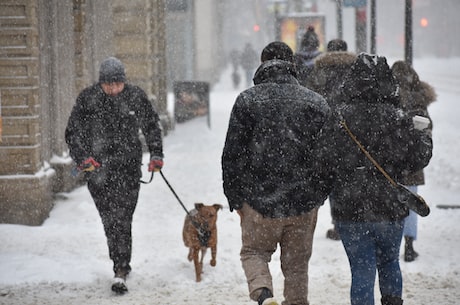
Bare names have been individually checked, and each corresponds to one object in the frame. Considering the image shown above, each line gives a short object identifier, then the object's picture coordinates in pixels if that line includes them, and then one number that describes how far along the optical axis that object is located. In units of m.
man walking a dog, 13.86
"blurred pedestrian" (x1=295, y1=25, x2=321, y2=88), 20.86
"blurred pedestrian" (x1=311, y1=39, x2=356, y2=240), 16.11
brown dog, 14.42
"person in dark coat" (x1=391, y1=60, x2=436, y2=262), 14.30
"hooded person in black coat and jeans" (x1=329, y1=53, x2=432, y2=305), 9.77
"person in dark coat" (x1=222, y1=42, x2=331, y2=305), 9.86
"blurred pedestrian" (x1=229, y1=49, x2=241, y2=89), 66.87
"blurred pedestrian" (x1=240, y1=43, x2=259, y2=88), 60.03
